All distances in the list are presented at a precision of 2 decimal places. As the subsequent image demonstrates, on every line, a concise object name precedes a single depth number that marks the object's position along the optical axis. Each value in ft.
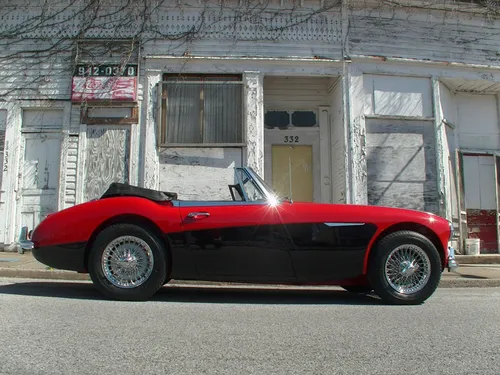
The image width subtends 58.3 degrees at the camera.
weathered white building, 31.91
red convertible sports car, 14.85
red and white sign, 31.71
